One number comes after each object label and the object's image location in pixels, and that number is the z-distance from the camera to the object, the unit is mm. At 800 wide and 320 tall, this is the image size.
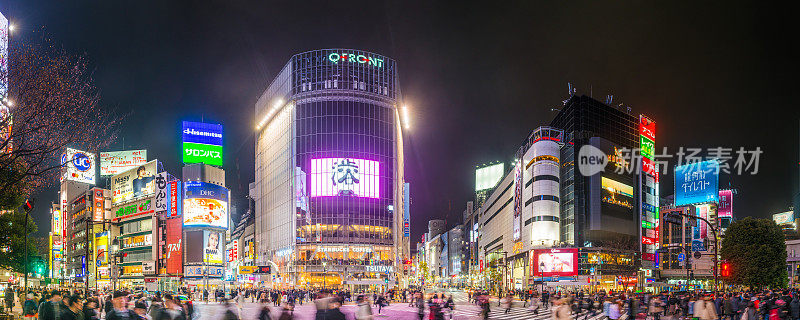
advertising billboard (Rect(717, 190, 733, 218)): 157625
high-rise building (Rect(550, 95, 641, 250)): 100062
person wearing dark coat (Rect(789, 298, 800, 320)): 25766
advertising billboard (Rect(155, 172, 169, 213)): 94375
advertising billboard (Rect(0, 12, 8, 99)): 20750
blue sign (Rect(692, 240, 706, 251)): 116250
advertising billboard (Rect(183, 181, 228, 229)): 91500
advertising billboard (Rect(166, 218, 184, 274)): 95312
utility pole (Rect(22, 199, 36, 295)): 39062
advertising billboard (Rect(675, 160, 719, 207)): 140250
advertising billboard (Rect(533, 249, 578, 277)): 92000
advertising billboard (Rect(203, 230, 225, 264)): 91125
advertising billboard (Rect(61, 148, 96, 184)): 115625
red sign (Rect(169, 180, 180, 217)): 93125
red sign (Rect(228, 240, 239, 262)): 112438
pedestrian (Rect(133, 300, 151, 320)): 13577
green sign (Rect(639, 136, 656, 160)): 121938
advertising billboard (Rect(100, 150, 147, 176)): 128750
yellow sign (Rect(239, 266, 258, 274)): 80525
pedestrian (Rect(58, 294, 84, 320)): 13375
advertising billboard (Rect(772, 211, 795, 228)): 169325
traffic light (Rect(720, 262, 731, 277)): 34194
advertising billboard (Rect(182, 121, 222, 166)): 104312
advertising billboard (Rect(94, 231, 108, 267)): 110125
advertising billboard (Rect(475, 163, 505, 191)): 186738
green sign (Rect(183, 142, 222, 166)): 104312
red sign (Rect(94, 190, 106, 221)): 115688
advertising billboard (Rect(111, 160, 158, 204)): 105938
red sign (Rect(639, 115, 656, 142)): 124562
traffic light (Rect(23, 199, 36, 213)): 39119
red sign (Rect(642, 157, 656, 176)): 118206
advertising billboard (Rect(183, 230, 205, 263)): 93625
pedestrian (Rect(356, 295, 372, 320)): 16453
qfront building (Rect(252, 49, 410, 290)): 109250
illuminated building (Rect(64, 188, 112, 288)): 111369
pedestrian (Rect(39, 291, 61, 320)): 14489
